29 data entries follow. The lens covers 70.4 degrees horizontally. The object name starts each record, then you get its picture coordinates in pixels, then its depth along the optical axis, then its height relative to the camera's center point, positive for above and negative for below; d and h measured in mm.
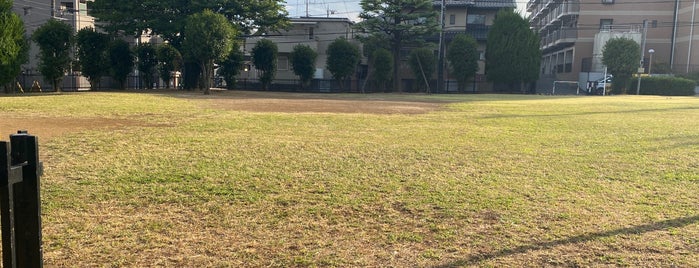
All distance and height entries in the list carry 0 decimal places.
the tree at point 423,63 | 42062 +2238
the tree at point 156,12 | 31406 +4422
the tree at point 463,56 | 42469 +2968
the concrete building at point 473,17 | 49000 +7408
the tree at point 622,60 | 41875 +3057
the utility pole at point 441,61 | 42744 +2502
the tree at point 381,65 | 41219 +1909
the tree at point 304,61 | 40125 +1985
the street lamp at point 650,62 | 45775 +3179
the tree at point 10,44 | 20131 +1341
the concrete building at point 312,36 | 46250 +4652
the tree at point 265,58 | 38594 +2029
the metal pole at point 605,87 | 40500 +668
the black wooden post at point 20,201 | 2062 -545
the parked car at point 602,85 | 42272 +865
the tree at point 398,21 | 40344 +5595
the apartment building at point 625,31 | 46875 +6383
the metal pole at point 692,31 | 46031 +6217
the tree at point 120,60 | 29594 +1177
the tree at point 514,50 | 43219 +3667
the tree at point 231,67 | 35594 +1168
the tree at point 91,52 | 27062 +1451
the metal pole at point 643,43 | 41200 +4801
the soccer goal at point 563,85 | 45356 +832
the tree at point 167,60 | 32781 +1434
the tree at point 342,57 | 40250 +2392
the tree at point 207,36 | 26406 +2467
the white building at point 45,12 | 38219 +5076
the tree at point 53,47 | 23688 +1456
